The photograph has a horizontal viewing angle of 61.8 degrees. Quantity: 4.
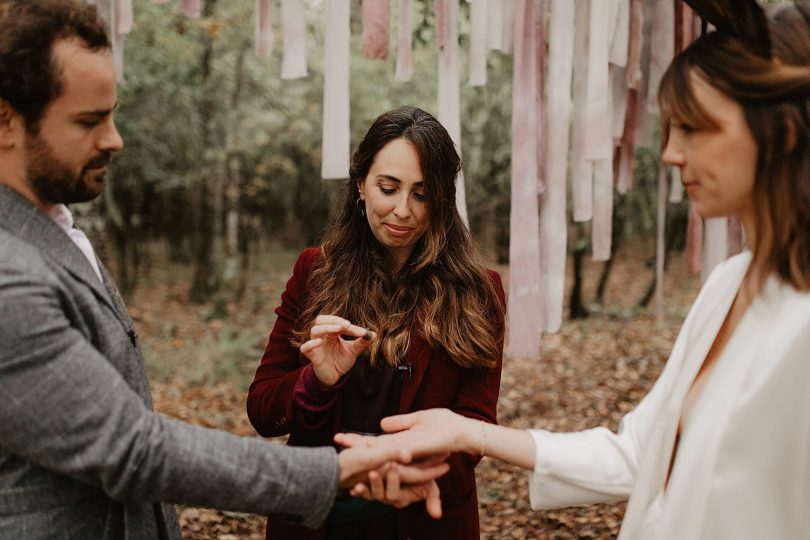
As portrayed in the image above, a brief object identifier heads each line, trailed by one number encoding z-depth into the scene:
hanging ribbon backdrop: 2.66
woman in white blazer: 1.41
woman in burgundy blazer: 2.21
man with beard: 1.35
